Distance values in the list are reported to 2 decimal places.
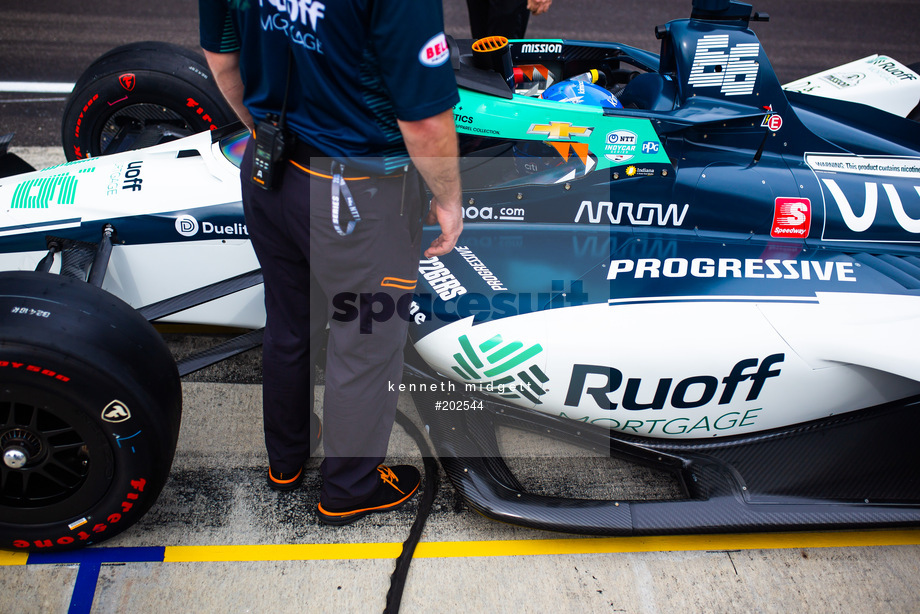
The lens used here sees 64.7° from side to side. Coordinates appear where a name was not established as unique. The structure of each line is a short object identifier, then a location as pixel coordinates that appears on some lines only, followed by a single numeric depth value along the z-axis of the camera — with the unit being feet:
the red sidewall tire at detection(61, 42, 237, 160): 9.91
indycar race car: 6.68
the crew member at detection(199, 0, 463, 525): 4.85
